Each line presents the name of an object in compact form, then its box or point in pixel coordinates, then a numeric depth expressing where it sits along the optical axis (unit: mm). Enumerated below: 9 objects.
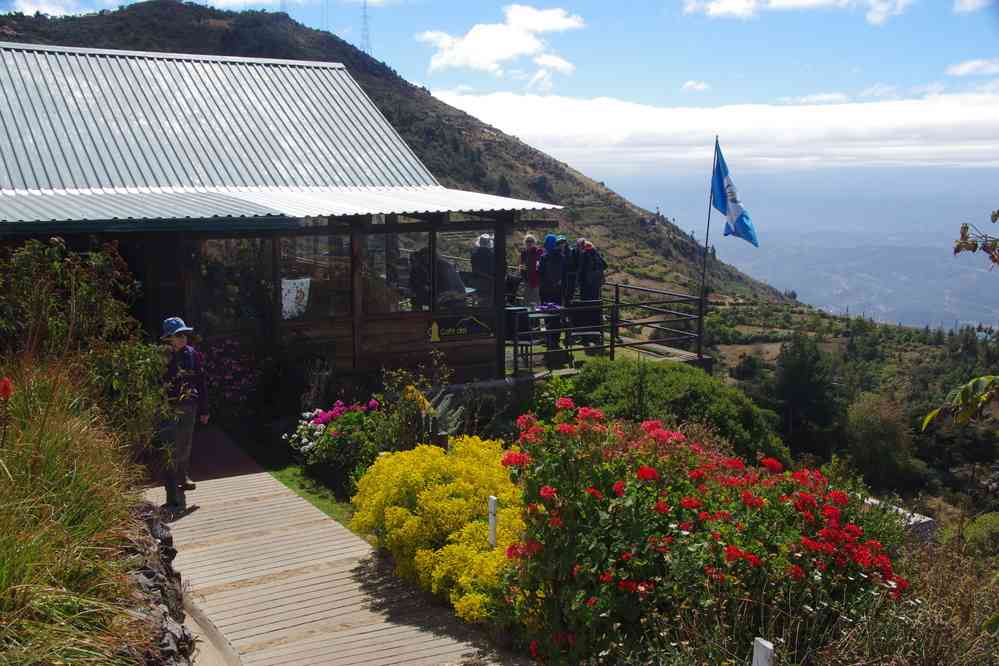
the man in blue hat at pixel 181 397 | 8594
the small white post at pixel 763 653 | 3963
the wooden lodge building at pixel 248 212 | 12078
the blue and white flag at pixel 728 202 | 16172
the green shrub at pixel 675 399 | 10867
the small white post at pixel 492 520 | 6652
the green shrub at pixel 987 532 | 11949
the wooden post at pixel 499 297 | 13648
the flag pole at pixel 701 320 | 15206
